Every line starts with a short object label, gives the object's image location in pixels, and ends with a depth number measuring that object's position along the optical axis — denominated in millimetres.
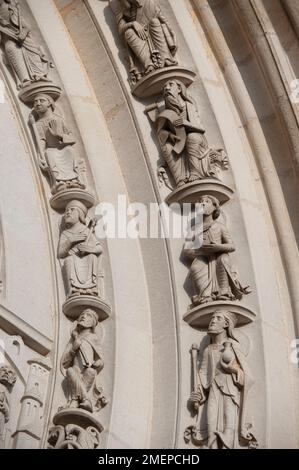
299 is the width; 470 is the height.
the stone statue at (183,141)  16562
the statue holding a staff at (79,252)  15586
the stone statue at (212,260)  15409
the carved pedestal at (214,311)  15234
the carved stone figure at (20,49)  17594
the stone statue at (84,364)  14484
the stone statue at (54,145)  16641
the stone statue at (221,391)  14094
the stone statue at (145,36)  17484
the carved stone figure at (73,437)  13984
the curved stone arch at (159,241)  14687
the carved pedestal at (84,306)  15352
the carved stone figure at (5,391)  14039
